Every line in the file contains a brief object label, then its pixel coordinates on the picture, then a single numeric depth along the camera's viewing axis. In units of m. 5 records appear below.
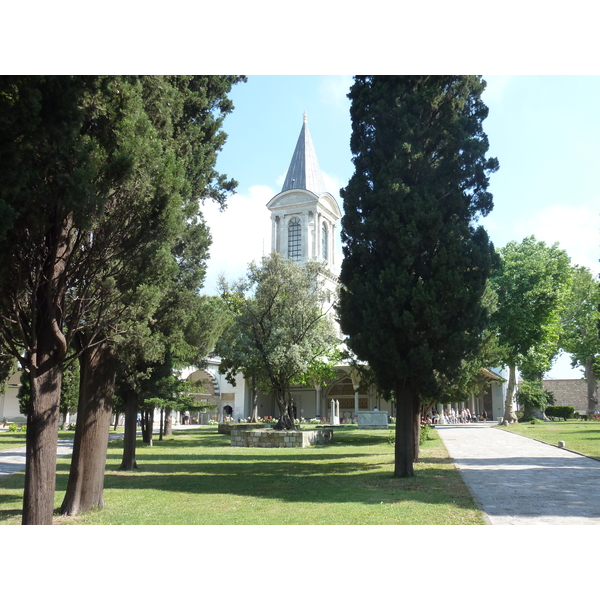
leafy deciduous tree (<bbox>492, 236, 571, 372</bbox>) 29.59
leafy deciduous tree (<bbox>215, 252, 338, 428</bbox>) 21.88
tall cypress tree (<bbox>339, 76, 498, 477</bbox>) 9.91
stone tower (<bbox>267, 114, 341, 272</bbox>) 51.50
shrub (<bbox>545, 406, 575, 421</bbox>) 43.56
